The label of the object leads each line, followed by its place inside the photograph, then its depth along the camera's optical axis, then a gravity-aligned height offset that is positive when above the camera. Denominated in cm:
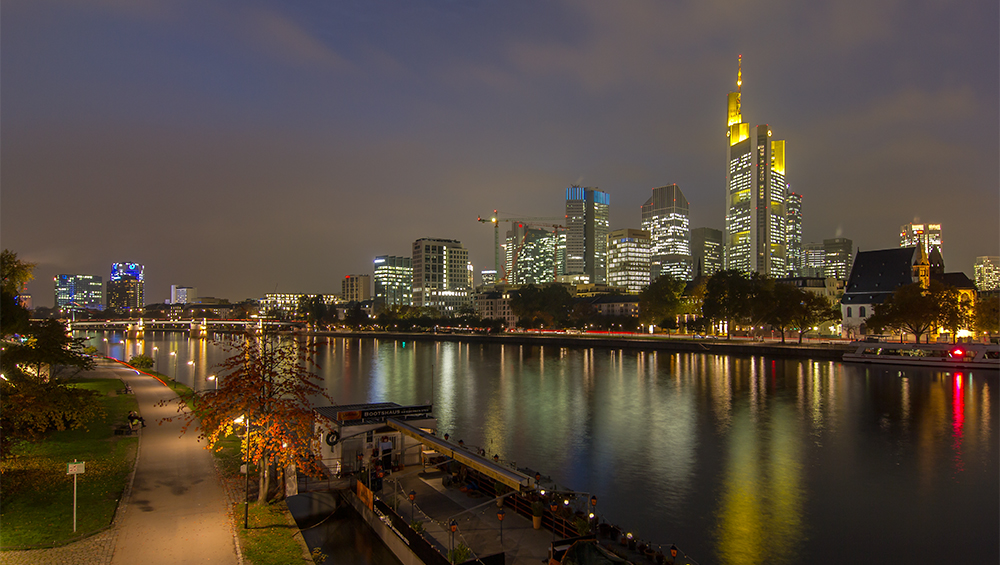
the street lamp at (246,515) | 1505 -574
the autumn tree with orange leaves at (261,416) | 1648 -332
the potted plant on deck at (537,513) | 1545 -576
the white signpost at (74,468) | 1453 -421
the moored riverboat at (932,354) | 6384 -644
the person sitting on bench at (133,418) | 2602 -522
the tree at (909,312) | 7269 -145
